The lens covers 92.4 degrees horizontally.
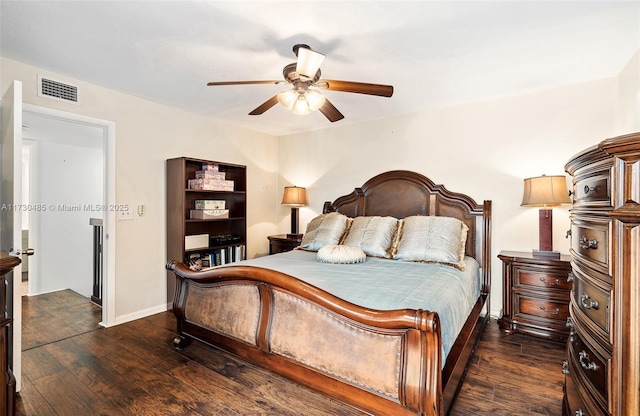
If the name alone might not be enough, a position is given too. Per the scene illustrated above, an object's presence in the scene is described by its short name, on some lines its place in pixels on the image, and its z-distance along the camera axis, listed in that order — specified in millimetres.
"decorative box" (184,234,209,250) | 3621
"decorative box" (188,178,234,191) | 3725
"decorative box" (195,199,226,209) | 3805
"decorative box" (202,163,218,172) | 3818
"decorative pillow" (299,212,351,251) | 3426
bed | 1499
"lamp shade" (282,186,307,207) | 4512
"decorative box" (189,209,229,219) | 3781
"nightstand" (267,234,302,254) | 4223
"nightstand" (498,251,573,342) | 2676
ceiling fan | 1923
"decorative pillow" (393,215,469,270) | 2816
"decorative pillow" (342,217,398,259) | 3125
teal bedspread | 1785
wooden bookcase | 3525
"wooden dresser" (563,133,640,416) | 895
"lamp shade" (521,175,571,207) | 2695
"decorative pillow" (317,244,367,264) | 2834
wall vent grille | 2699
